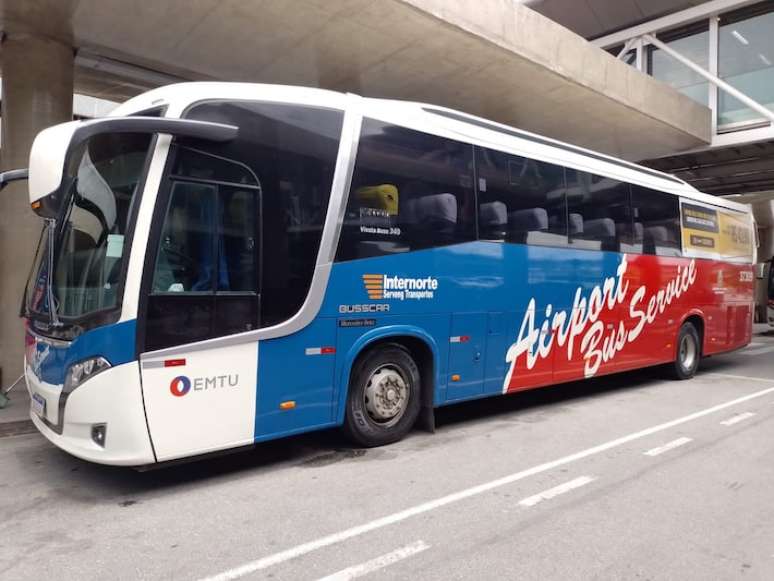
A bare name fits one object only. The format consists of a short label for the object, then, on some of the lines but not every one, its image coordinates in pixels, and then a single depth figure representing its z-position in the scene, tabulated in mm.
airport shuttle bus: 4301
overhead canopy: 8547
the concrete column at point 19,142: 8758
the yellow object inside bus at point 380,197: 5562
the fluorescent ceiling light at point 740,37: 16031
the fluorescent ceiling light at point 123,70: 10367
